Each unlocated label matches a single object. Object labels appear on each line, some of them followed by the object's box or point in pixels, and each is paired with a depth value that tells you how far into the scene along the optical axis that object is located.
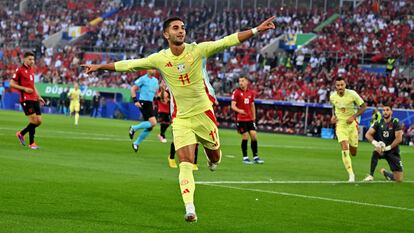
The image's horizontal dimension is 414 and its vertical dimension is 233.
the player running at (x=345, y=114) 20.58
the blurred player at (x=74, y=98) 47.75
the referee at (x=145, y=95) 25.28
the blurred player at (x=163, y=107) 26.77
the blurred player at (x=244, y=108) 24.50
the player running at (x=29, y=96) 23.23
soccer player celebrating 11.70
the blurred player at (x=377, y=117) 20.72
